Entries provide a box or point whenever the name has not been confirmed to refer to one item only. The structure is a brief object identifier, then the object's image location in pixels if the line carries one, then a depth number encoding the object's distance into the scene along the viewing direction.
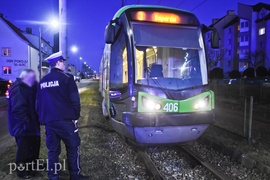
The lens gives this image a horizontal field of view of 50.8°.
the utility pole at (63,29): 7.96
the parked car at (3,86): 27.08
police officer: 4.13
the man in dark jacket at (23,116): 4.69
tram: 5.70
